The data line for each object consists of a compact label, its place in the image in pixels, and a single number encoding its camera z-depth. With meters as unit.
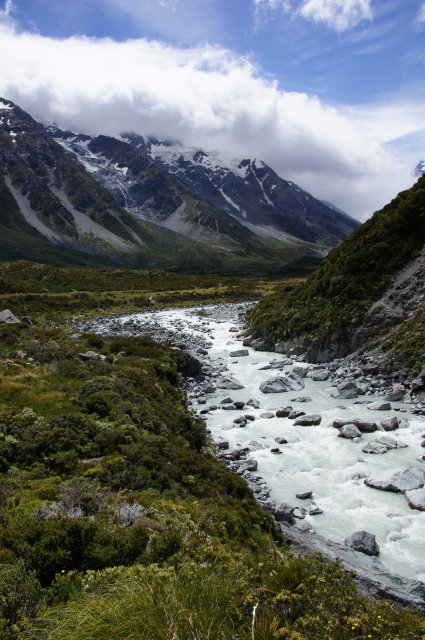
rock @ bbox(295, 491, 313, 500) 17.00
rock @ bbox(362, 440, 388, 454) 20.62
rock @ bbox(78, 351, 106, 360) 32.36
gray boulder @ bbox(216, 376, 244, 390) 33.72
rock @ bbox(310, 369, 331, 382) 34.50
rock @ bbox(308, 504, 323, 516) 15.90
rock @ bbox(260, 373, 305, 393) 32.12
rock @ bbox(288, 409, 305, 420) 26.27
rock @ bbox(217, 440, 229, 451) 22.17
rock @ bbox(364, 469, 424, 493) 17.02
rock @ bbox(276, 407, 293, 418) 26.70
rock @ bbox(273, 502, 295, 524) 15.55
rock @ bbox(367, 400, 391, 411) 26.33
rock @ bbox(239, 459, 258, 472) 19.62
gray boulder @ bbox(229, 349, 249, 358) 45.78
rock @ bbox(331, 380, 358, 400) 29.36
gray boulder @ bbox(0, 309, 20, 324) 47.19
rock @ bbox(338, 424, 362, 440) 22.50
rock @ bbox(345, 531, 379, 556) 13.53
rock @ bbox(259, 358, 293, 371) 39.31
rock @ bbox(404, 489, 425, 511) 15.75
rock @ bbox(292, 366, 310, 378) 35.78
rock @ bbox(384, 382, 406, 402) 27.91
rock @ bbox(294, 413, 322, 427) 24.89
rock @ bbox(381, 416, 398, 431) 23.14
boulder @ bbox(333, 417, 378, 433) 23.19
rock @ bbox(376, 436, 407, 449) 21.03
